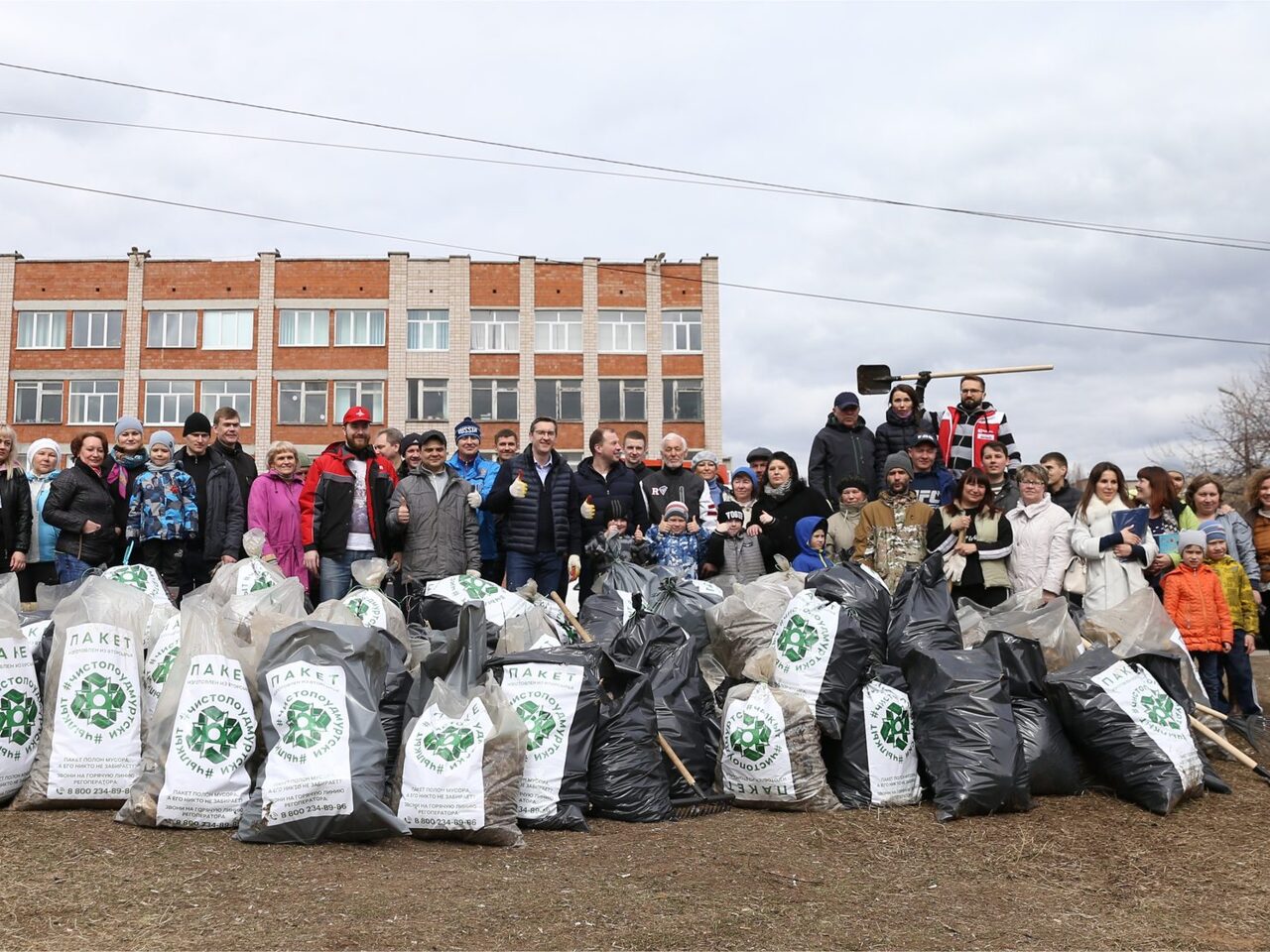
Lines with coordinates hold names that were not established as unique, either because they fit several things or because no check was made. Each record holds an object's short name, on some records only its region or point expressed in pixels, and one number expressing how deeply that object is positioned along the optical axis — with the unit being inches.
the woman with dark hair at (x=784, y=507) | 266.8
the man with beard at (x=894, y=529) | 243.1
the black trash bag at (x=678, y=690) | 193.0
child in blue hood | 256.2
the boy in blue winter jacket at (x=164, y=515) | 242.7
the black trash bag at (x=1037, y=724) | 194.9
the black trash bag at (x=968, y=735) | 182.5
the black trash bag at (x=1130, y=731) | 191.5
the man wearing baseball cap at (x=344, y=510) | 256.1
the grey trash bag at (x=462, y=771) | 158.7
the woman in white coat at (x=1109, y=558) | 249.0
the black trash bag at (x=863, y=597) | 204.7
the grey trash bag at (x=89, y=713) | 169.5
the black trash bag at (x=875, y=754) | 190.5
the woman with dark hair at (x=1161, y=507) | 266.1
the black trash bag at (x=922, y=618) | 203.8
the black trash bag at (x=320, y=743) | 152.9
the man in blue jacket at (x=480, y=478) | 281.9
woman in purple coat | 257.0
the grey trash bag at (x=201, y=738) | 160.1
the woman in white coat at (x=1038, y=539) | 252.7
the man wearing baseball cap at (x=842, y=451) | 302.8
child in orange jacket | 244.7
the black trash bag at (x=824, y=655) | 193.9
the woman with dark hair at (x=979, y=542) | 252.1
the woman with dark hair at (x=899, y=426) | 308.7
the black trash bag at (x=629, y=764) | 179.2
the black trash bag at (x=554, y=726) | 171.3
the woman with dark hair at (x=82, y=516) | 244.7
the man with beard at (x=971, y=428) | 308.5
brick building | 1294.3
